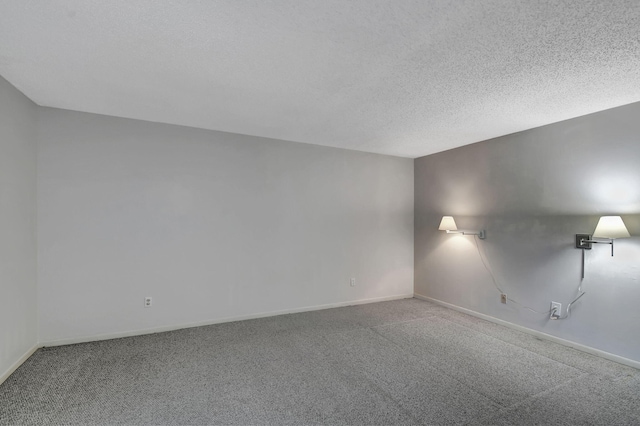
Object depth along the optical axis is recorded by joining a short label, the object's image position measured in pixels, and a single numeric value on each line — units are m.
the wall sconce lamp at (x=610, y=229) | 2.61
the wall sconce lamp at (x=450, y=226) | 4.24
